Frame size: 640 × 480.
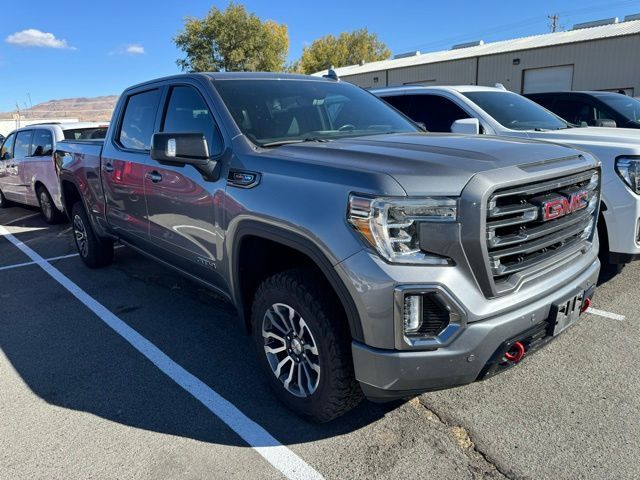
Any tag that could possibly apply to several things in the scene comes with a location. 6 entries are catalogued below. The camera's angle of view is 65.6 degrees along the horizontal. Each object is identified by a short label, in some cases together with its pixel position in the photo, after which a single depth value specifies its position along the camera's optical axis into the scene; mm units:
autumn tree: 60125
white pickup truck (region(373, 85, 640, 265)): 3977
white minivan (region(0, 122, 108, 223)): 8500
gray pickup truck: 2135
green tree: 35188
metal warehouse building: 25094
